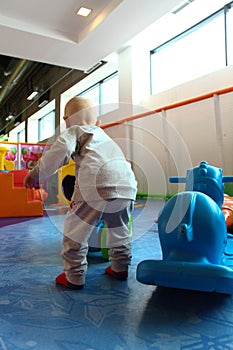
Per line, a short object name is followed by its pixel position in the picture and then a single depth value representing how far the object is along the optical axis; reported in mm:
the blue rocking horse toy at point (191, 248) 635
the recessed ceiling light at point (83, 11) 3046
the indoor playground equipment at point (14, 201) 2508
